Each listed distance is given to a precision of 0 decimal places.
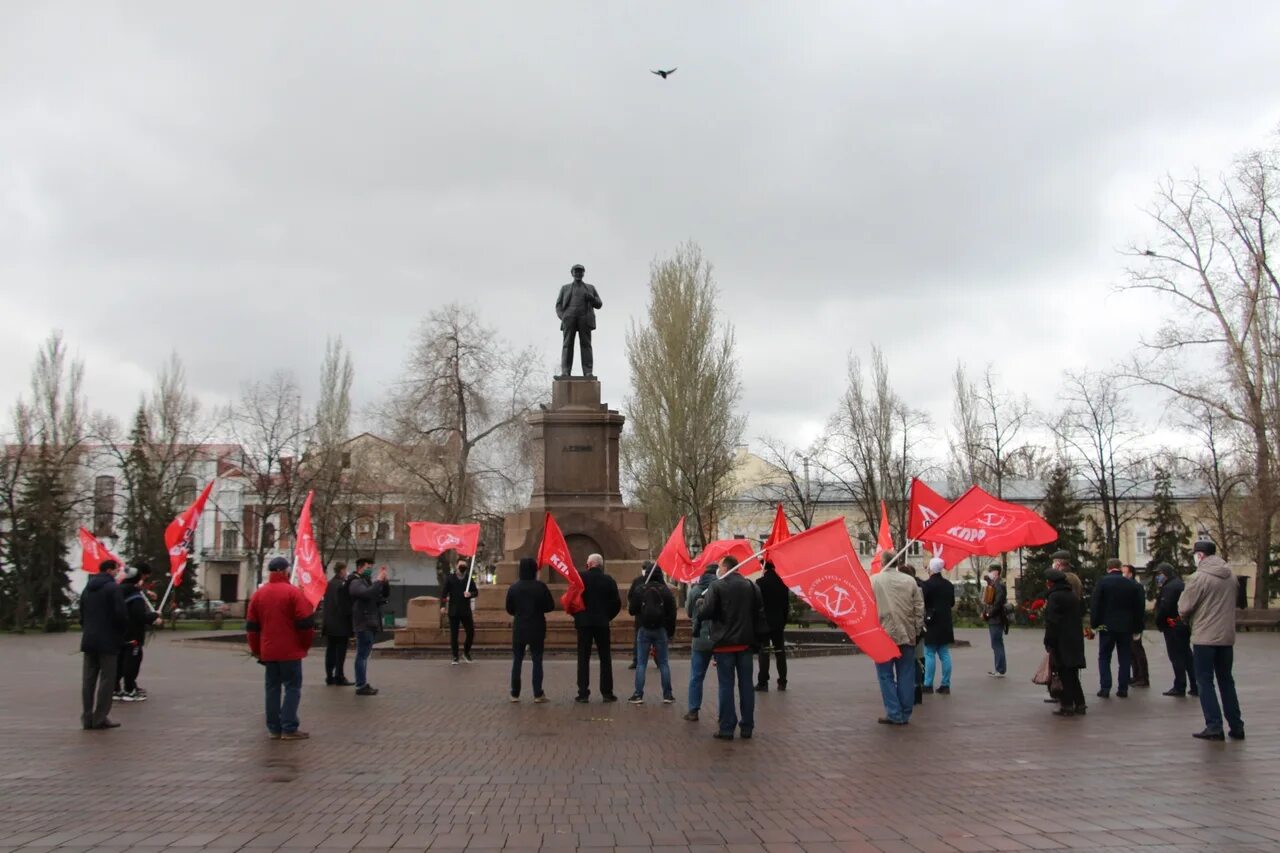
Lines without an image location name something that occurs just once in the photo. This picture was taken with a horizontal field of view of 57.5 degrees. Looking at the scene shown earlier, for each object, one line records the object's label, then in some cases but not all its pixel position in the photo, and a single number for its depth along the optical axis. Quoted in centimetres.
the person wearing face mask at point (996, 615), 1805
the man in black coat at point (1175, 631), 1493
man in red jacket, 1140
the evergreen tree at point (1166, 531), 5838
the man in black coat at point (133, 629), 1412
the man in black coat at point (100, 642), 1215
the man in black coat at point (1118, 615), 1501
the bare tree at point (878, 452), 5675
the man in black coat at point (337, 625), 1636
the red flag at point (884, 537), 1717
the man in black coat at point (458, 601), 2055
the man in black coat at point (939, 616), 1576
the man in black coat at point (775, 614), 1569
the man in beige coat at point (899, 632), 1242
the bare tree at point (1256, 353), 3841
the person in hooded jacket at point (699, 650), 1193
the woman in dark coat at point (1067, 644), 1336
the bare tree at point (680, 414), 5069
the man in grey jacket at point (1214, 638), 1087
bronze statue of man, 2619
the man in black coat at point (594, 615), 1466
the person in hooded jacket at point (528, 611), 1448
